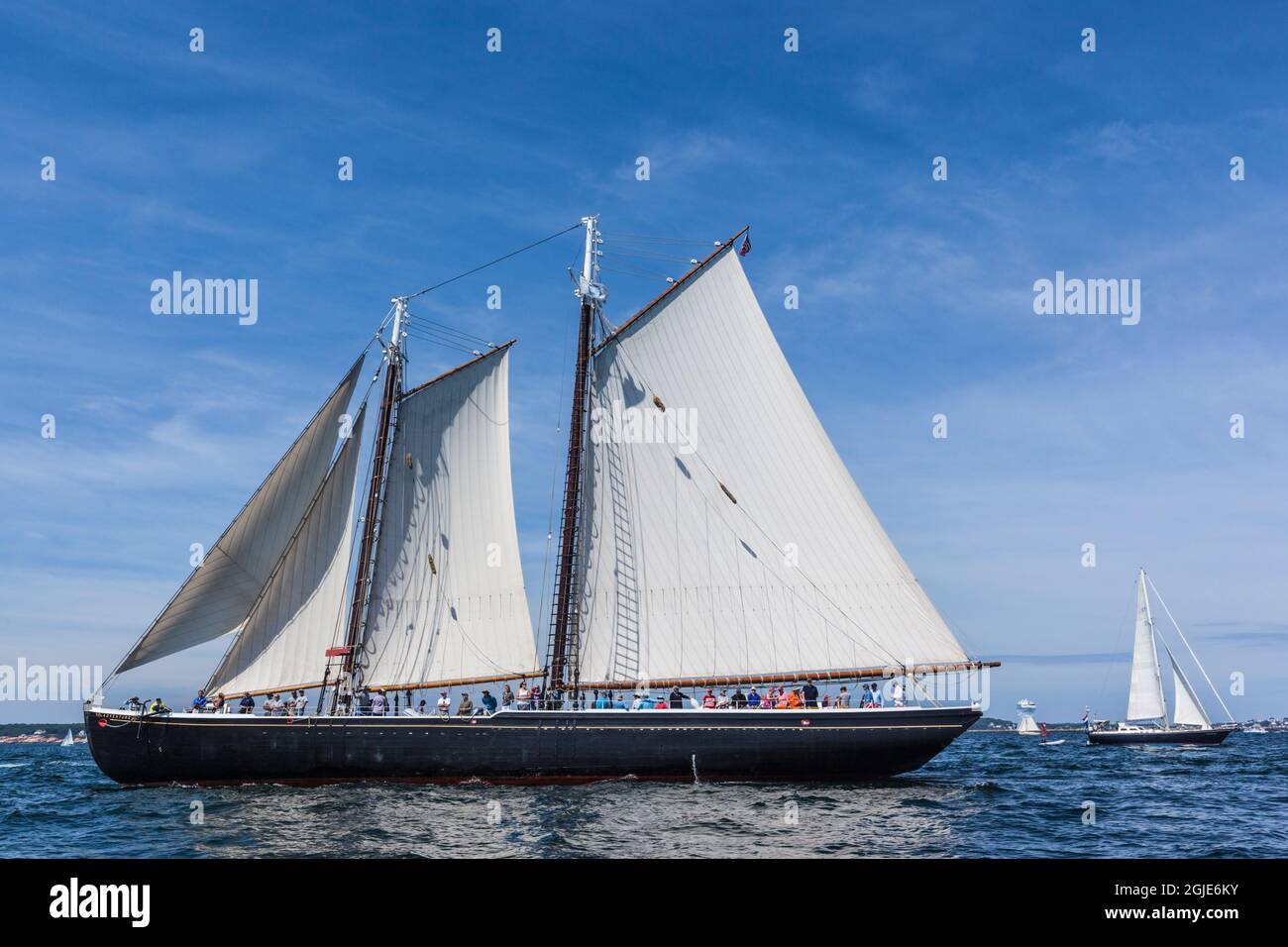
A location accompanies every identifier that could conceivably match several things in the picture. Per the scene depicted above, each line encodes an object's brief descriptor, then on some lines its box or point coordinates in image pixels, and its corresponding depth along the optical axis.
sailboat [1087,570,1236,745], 93.88
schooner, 41.03
